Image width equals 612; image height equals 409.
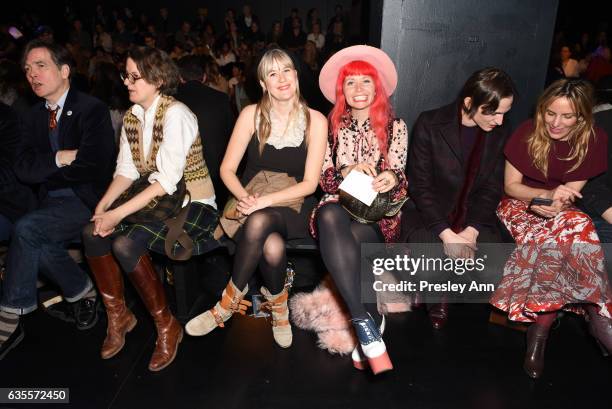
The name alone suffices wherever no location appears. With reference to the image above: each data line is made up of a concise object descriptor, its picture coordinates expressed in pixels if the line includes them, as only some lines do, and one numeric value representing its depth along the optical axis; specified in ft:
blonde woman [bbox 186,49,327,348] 7.46
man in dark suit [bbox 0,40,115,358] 7.79
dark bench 8.58
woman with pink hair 7.13
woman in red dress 7.20
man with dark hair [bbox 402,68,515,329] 8.12
